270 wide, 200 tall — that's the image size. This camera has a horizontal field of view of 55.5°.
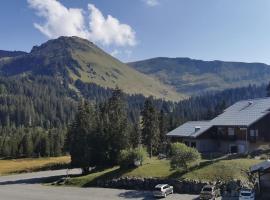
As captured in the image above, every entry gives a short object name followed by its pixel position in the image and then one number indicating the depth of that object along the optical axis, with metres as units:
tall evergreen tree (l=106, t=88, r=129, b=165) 49.16
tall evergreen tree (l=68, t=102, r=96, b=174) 50.09
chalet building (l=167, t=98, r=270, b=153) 46.35
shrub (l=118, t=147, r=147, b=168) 43.82
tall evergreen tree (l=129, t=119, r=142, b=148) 53.22
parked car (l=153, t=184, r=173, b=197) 34.13
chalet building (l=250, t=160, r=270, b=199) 31.85
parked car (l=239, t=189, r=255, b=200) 29.96
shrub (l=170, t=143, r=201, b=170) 38.67
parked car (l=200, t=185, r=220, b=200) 31.64
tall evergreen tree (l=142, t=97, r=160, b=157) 58.77
